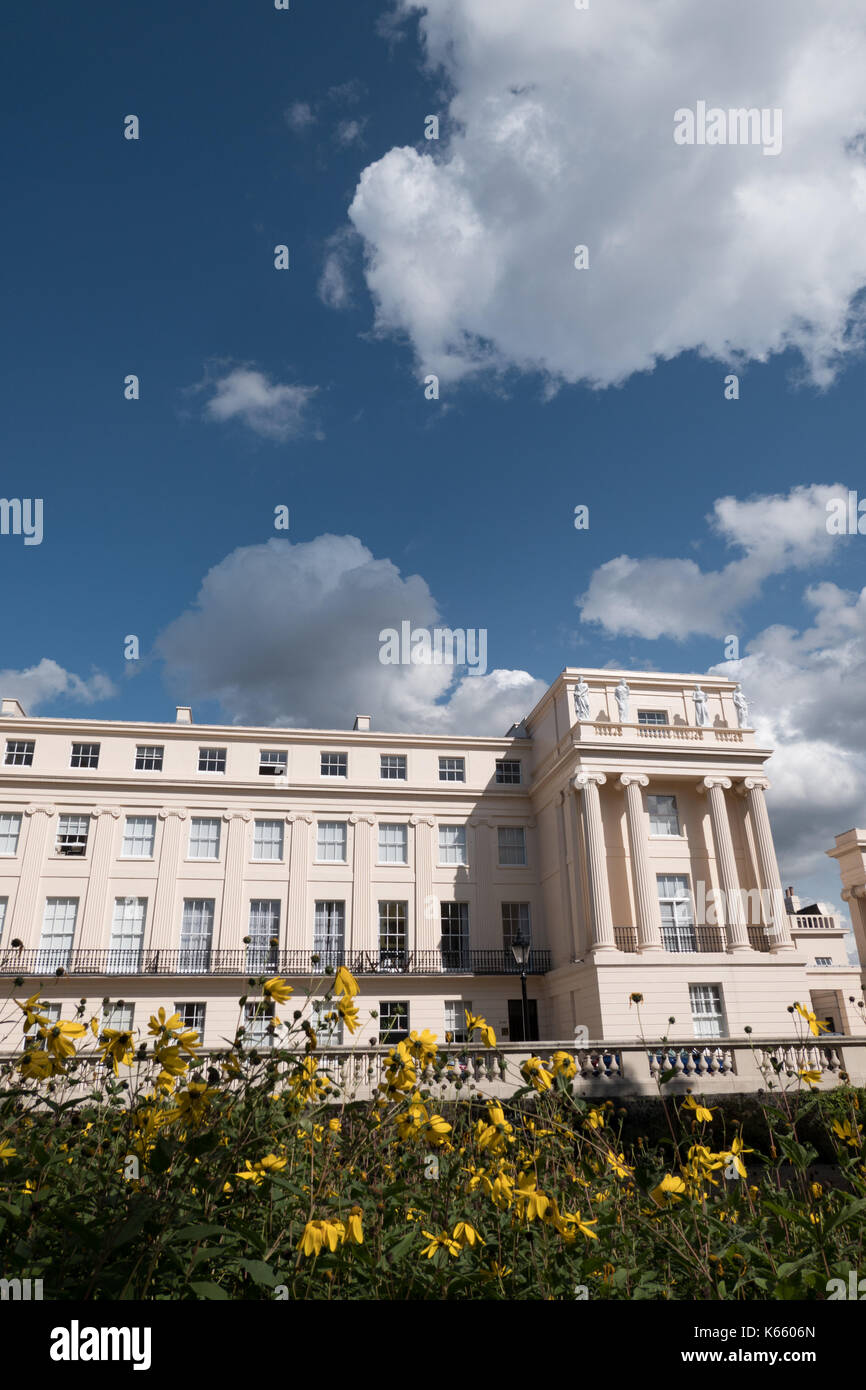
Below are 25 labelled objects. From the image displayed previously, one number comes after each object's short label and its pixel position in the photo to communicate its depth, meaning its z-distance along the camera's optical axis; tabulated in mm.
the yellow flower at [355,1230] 2521
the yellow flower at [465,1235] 2789
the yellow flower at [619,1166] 3679
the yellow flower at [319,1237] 2336
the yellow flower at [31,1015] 3207
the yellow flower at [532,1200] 2623
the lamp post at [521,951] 22266
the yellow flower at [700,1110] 4086
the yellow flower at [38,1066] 2713
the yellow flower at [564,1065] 4188
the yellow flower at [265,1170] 3146
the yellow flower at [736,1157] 3703
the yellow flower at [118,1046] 2889
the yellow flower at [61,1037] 2908
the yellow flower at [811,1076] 4738
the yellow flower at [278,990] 3015
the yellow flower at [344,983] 3223
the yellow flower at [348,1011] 3172
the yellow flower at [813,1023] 4744
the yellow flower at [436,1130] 3096
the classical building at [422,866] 30828
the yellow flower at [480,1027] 3811
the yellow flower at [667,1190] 2889
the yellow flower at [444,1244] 2791
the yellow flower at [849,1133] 3692
